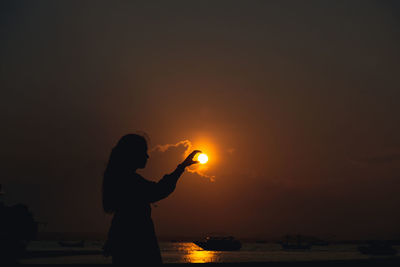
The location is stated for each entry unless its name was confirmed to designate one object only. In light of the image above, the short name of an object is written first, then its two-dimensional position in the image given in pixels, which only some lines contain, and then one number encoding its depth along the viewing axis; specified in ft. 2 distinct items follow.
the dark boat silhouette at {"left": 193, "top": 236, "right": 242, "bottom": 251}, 366.43
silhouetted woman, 9.51
